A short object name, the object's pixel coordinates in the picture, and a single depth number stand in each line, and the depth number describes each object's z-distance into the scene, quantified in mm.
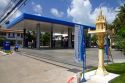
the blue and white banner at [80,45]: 4328
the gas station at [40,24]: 13849
